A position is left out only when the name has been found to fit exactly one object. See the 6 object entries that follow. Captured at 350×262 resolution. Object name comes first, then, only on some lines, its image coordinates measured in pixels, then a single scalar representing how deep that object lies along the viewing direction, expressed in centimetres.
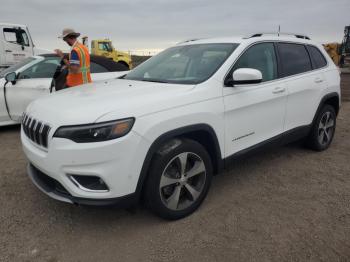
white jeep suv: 251
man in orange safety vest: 487
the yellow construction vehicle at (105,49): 1958
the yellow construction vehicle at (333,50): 2195
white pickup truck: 1210
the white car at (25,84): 595
